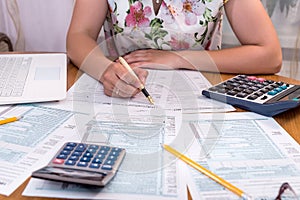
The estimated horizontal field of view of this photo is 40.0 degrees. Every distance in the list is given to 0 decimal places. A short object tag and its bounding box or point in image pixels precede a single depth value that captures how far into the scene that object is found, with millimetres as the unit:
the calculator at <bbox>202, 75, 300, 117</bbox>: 790
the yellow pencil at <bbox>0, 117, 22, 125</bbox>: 745
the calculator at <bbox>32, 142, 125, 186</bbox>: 538
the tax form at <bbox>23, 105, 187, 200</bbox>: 540
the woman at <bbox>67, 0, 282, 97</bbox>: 1056
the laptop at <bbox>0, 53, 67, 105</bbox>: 853
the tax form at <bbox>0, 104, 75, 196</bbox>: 584
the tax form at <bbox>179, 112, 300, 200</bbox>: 560
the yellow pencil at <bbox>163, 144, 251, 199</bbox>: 543
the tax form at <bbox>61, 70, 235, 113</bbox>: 836
